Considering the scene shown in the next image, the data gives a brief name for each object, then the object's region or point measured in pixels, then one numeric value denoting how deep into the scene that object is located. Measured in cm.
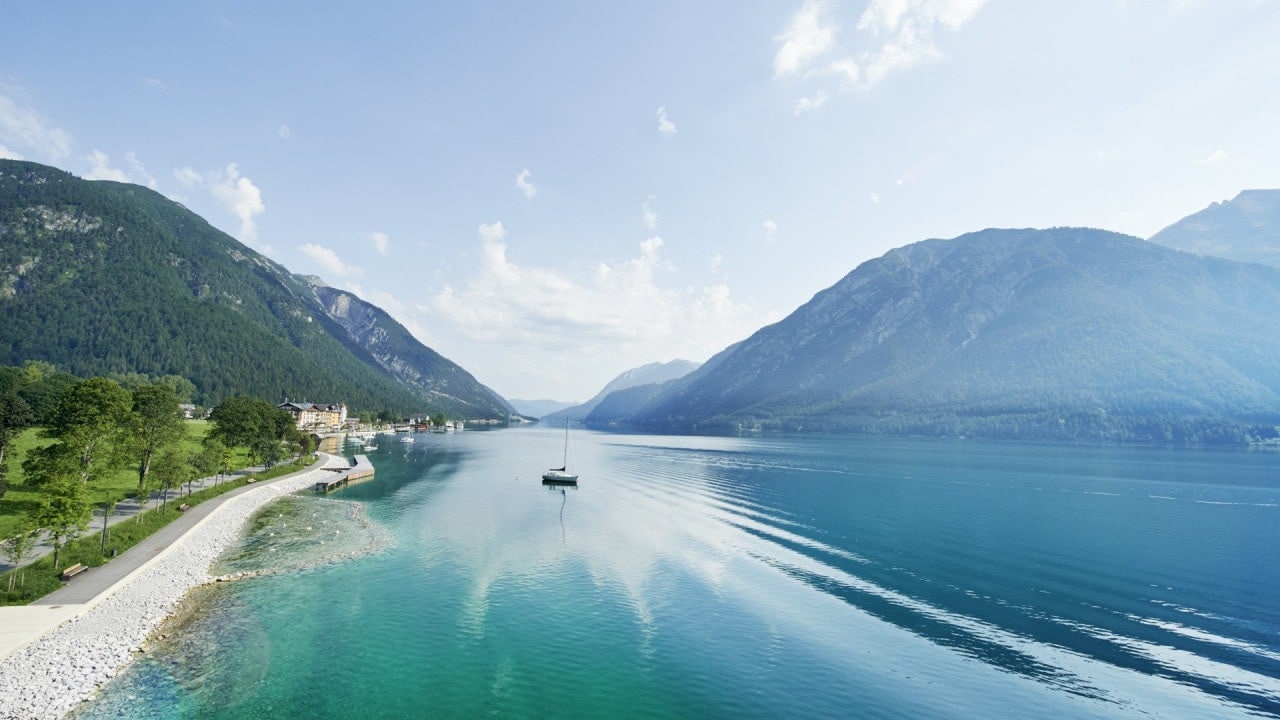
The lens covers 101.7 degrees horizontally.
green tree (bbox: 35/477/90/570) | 3381
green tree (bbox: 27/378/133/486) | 4675
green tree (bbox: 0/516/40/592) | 3123
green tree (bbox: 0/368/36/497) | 5925
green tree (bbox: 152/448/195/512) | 5581
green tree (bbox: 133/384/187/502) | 6056
